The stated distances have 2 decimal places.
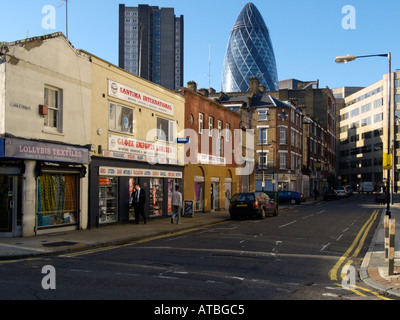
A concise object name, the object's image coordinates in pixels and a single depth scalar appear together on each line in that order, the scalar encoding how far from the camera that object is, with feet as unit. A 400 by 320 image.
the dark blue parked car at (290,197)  154.61
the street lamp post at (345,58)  49.98
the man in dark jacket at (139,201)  63.93
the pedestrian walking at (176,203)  64.68
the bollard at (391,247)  28.76
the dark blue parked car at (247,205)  78.84
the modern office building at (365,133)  321.52
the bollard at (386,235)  33.27
